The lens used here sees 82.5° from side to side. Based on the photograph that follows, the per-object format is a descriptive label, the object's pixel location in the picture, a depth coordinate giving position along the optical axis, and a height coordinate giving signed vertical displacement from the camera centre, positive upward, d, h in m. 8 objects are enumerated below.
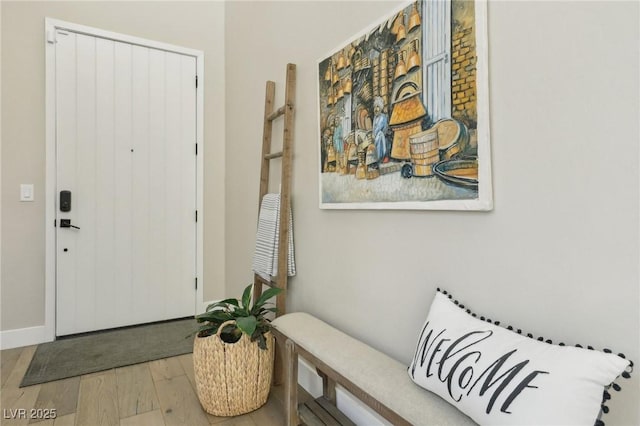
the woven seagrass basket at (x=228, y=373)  1.65 -0.74
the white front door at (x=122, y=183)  2.72 +0.25
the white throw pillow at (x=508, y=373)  0.73 -0.37
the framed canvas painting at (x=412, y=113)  1.11 +0.37
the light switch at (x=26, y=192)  2.58 +0.16
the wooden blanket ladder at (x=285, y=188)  2.04 +0.14
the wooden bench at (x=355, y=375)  0.99 -0.53
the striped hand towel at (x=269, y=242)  2.09 -0.16
